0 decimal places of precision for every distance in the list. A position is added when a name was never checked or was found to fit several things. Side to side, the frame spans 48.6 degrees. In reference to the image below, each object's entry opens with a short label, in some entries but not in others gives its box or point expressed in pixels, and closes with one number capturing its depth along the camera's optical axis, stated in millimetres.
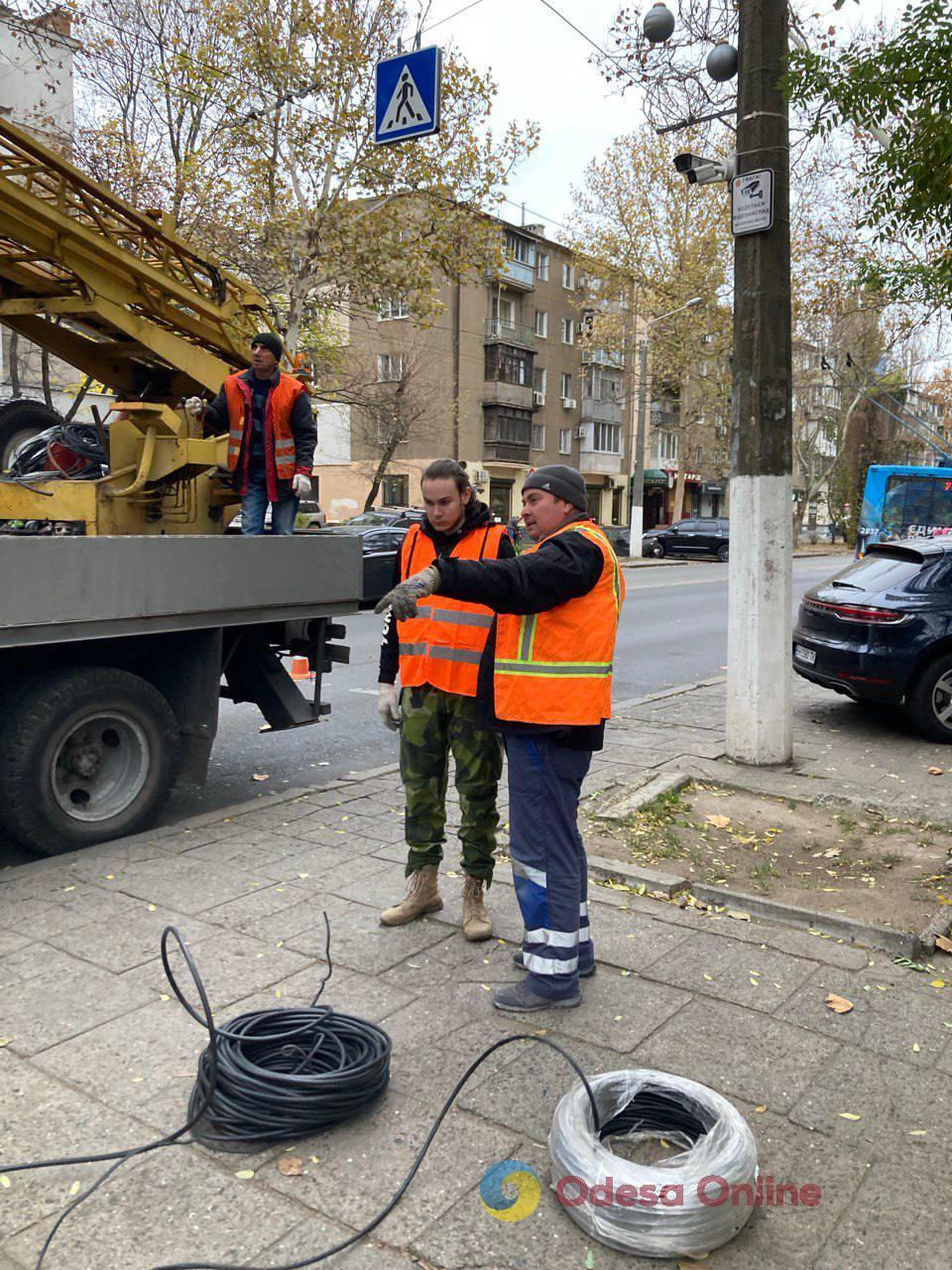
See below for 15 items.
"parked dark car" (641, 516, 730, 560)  40031
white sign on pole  6695
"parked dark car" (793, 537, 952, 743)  8234
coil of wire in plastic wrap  2414
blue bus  23859
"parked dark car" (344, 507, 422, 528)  27736
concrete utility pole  6754
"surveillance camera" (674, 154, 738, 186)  7160
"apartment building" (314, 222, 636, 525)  42125
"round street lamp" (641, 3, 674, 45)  9461
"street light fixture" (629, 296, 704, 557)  35781
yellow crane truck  4980
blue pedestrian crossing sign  10219
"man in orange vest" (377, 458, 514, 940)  4020
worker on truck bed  6246
